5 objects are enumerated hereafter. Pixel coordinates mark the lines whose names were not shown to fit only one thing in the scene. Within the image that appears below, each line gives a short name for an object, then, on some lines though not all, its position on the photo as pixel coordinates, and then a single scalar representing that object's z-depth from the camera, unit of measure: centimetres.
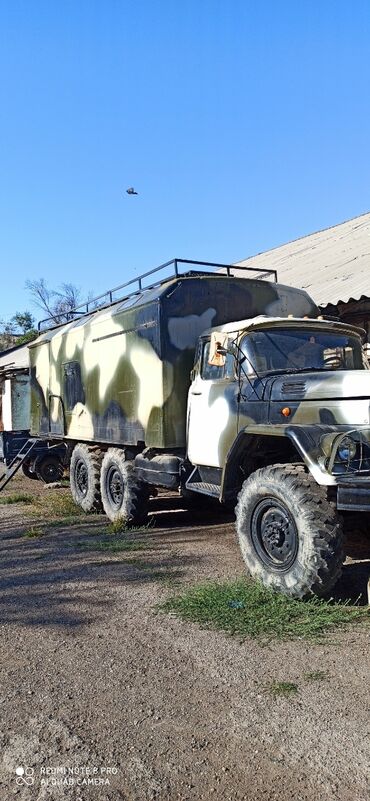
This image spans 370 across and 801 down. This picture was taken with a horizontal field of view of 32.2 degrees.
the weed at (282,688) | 358
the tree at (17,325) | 5253
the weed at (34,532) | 821
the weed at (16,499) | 1153
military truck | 484
